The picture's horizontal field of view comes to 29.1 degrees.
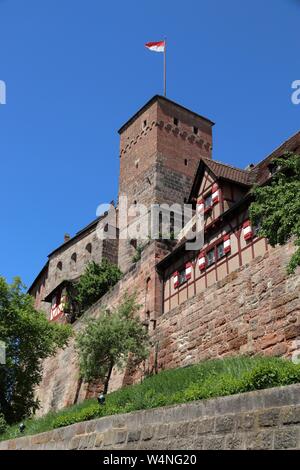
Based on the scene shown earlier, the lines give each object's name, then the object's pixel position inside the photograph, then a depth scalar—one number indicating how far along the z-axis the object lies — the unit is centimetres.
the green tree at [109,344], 2164
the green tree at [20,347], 2528
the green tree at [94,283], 3578
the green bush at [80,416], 1262
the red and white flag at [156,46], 4512
